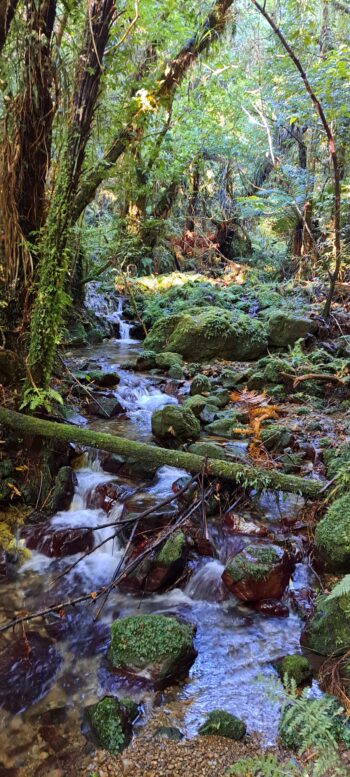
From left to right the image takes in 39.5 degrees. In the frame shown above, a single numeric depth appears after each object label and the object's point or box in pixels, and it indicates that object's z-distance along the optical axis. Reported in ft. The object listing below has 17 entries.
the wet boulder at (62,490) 16.02
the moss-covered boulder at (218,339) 33.40
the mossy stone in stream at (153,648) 10.54
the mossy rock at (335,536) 11.88
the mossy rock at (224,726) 8.98
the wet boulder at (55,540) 14.88
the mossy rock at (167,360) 31.17
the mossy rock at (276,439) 19.30
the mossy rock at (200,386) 26.25
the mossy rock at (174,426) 19.67
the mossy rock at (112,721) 8.98
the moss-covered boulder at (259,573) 12.51
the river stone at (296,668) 10.07
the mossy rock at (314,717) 7.21
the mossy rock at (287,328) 31.65
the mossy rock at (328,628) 10.27
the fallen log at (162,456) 13.14
